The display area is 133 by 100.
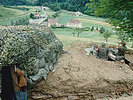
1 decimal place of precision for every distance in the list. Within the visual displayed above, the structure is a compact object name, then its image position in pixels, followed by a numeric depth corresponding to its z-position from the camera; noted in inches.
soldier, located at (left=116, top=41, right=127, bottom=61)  422.9
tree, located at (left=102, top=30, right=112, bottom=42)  741.4
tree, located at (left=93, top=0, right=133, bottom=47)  472.1
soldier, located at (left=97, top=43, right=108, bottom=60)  436.8
